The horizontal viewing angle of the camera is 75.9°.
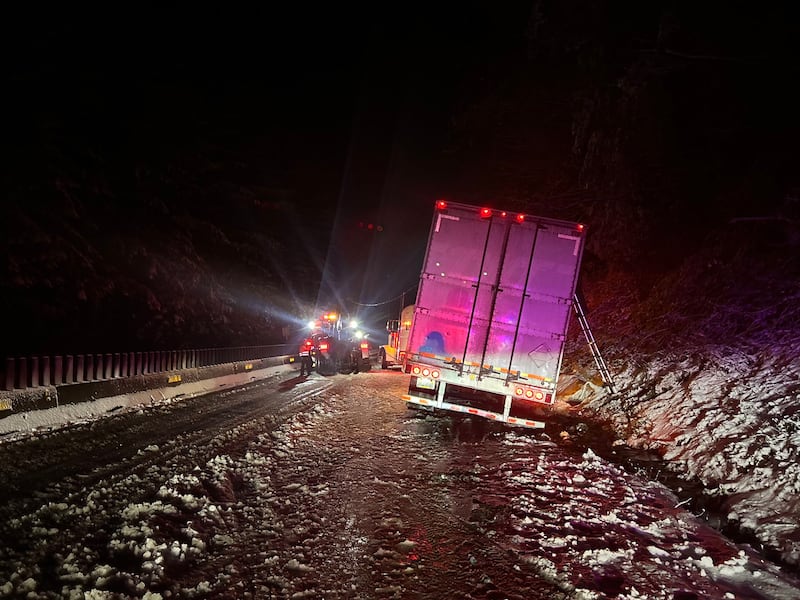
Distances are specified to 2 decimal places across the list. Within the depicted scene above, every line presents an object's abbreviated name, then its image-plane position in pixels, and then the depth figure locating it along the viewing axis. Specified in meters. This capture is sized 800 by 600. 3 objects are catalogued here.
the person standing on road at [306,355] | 18.50
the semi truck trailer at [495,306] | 9.27
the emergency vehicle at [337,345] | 18.89
